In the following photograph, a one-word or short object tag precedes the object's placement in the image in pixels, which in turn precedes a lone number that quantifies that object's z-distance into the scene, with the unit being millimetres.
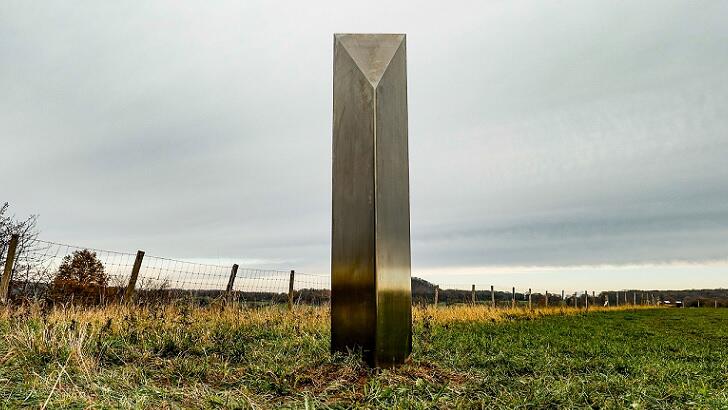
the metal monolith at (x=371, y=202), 4434
